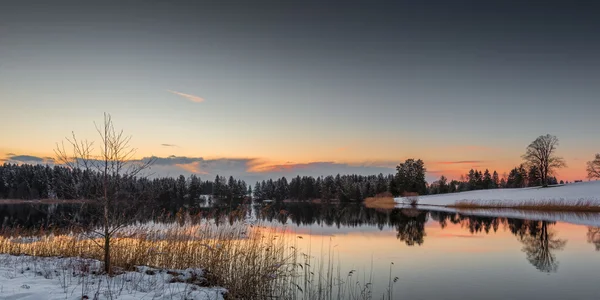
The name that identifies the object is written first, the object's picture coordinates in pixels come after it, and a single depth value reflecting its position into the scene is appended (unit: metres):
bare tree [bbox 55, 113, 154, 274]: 9.48
